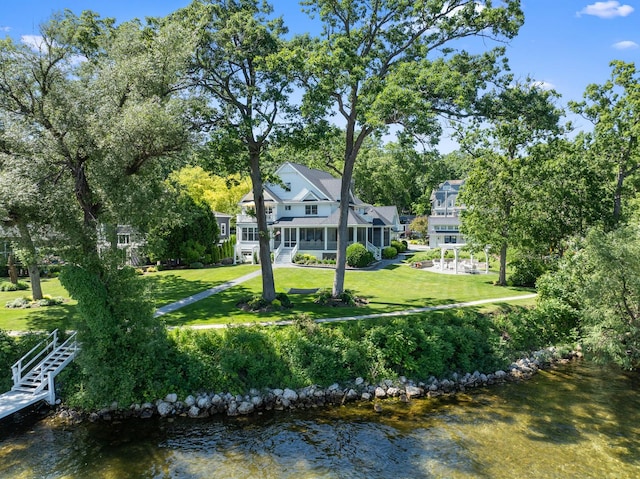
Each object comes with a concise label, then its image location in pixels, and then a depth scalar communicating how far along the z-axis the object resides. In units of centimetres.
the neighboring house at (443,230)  5545
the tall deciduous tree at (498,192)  2445
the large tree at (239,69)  1797
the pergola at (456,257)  3178
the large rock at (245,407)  1315
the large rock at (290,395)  1368
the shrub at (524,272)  2633
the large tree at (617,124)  2077
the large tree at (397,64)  1652
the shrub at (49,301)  2084
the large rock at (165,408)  1291
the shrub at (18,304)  2039
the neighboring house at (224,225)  4547
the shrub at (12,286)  2547
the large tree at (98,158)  1306
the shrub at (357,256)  3362
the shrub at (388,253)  4209
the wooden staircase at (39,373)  1241
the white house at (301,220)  3716
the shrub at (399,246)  4689
